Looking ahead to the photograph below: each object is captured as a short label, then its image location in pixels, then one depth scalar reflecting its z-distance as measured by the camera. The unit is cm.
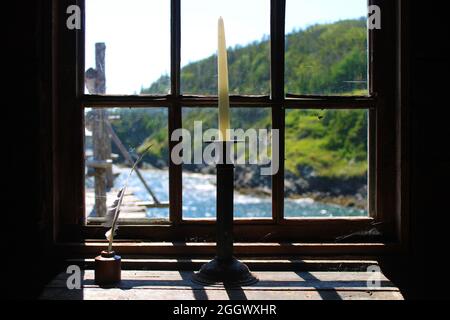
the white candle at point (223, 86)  125
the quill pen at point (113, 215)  137
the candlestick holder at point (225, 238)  129
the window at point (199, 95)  158
